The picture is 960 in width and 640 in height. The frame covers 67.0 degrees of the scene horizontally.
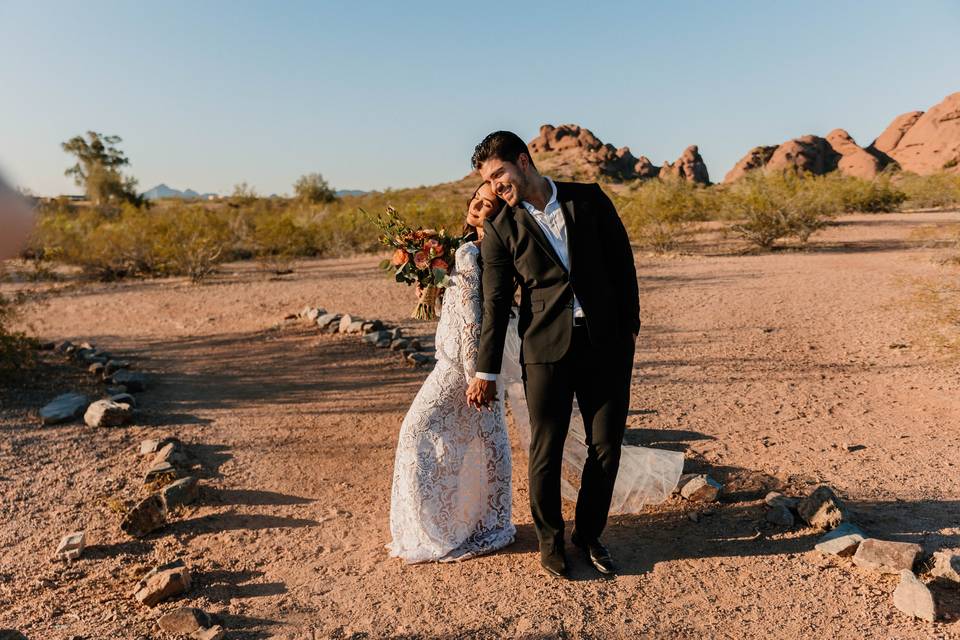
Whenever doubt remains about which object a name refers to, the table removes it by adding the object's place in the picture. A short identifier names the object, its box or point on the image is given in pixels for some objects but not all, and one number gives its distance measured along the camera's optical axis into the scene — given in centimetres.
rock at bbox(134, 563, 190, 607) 374
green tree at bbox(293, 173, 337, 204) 4484
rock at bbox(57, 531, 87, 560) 436
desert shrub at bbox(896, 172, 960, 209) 3047
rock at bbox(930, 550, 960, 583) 341
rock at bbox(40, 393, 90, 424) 679
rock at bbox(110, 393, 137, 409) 711
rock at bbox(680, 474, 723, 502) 463
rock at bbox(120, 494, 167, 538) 462
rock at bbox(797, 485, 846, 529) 410
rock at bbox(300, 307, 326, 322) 1089
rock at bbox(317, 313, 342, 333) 1030
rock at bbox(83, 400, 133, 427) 665
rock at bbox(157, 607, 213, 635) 341
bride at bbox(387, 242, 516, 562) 386
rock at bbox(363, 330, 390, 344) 941
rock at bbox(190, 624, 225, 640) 332
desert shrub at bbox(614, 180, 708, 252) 1922
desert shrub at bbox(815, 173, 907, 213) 2919
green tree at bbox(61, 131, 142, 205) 4313
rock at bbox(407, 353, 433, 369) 847
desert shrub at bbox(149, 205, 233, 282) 1645
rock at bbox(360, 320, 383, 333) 991
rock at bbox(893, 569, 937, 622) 323
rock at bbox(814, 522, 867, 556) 379
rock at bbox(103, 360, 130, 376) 852
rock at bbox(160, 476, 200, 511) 496
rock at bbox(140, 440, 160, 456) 600
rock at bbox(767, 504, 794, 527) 421
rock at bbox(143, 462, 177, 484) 541
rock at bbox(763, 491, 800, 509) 433
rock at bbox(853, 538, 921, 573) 356
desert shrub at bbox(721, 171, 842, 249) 1859
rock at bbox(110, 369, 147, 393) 784
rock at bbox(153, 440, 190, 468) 576
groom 344
